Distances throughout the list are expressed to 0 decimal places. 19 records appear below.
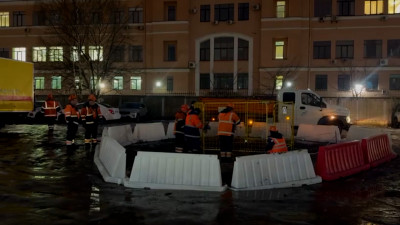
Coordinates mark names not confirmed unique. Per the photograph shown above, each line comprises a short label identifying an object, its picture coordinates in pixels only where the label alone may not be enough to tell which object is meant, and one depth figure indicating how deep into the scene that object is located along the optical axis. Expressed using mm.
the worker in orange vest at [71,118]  15711
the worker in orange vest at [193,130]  12945
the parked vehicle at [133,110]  34312
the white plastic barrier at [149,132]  18414
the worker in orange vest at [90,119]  15766
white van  20938
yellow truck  20031
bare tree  37500
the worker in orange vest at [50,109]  21047
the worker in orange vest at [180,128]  13953
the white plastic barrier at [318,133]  18703
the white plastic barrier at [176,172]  9133
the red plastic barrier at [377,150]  12570
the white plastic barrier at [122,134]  16312
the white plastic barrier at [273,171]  9188
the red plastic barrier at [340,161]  10672
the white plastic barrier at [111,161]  10000
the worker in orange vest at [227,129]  12633
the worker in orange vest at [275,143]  11023
